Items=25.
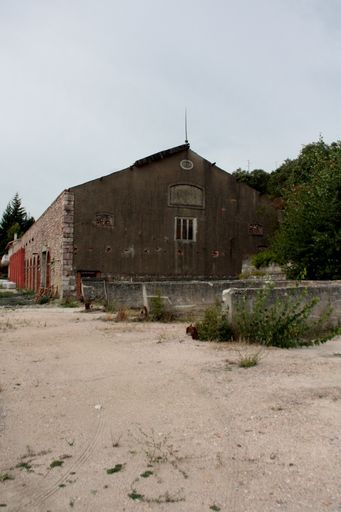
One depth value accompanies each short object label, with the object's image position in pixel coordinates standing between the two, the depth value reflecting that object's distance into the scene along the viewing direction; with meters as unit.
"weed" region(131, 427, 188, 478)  3.00
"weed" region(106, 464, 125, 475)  2.90
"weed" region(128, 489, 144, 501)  2.59
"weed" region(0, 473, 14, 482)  2.81
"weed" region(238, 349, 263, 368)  5.44
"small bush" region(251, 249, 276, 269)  19.23
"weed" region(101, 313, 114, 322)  10.32
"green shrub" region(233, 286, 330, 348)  6.79
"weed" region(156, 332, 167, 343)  7.31
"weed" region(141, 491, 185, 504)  2.56
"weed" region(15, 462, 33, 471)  2.97
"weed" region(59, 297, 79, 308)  16.10
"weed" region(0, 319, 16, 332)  8.87
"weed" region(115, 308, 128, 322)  10.07
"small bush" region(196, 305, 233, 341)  7.23
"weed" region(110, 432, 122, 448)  3.28
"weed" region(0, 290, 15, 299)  22.84
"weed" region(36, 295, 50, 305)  18.56
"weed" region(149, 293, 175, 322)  9.64
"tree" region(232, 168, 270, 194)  32.10
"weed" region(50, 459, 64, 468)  3.00
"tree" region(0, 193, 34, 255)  60.62
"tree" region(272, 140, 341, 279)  13.98
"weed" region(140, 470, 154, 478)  2.83
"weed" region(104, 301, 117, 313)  11.91
